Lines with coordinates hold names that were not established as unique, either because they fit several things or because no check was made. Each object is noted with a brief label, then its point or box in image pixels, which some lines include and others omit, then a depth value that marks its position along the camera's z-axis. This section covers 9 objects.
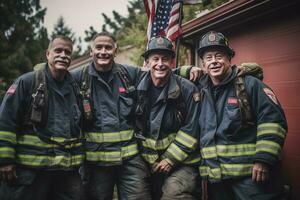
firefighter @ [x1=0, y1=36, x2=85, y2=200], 3.14
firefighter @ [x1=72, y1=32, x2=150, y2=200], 3.52
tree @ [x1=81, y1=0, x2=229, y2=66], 9.64
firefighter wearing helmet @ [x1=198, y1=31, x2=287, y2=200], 2.87
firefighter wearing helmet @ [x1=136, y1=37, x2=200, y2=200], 3.46
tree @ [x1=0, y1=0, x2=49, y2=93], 17.03
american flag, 6.00
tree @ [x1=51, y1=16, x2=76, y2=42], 44.31
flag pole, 6.04
